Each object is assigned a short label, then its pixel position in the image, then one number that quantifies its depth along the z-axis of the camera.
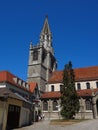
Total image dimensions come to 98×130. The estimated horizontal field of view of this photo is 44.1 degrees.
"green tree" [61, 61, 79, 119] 22.65
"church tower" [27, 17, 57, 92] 37.27
